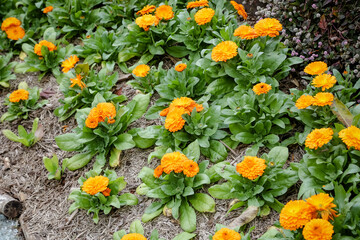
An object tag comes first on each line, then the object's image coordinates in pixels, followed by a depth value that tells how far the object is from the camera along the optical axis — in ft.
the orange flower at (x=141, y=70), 12.73
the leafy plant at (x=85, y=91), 13.56
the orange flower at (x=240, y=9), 13.00
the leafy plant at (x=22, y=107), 14.52
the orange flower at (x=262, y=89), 10.31
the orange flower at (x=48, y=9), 17.31
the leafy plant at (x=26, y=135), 13.34
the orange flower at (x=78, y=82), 13.16
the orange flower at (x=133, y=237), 8.48
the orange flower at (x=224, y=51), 11.03
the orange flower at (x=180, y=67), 12.06
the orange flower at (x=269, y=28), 11.18
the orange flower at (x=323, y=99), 9.23
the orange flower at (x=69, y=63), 13.79
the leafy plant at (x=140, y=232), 9.36
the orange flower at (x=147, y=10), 14.16
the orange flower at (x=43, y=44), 15.46
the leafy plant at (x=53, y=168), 11.98
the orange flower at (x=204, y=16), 12.50
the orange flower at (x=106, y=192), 10.54
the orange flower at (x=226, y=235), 7.73
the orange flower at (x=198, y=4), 13.10
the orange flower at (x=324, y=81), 9.89
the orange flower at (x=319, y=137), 8.37
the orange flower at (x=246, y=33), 11.25
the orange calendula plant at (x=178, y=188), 9.39
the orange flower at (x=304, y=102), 9.44
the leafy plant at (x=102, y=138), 11.78
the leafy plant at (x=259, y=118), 10.63
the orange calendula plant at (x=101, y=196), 10.18
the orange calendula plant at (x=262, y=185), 9.22
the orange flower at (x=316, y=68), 10.41
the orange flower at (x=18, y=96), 13.98
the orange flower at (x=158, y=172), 9.64
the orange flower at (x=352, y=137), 8.14
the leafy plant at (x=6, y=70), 16.24
